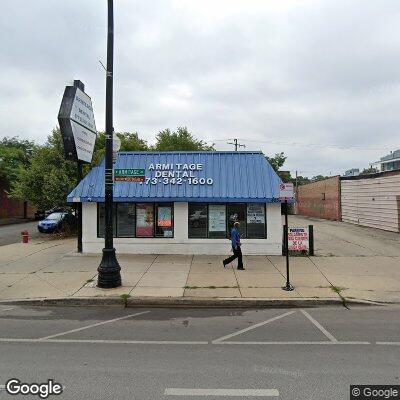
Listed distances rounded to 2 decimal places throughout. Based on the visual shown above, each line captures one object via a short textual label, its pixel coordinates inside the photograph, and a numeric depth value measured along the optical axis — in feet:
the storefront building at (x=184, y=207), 47.47
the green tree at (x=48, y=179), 67.67
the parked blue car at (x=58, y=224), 73.87
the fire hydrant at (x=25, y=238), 61.00
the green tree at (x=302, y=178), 355.56
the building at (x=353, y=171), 297.74
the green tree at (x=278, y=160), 205.72
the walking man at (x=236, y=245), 38.24
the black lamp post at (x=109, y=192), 31.22
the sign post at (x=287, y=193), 31.04
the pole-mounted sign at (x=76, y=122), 42.57
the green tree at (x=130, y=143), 104.94
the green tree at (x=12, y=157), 122.72
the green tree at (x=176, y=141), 154.61
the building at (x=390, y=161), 299.66
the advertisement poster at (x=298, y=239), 46.78
